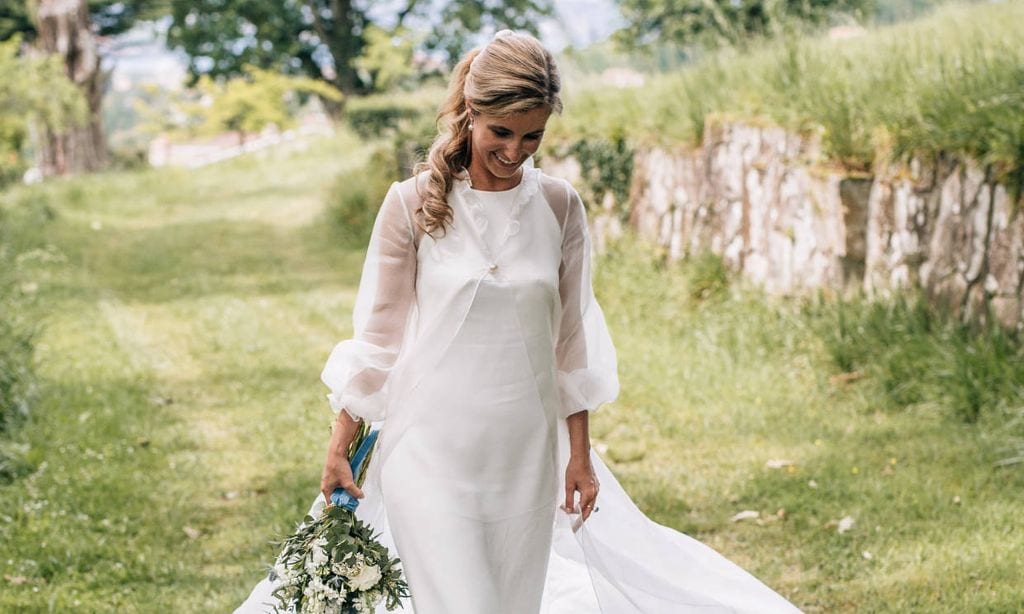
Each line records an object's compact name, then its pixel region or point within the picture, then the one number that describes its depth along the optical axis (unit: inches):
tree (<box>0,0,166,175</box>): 979.3
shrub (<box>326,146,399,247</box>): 614.5
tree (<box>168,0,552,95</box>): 1347.2
